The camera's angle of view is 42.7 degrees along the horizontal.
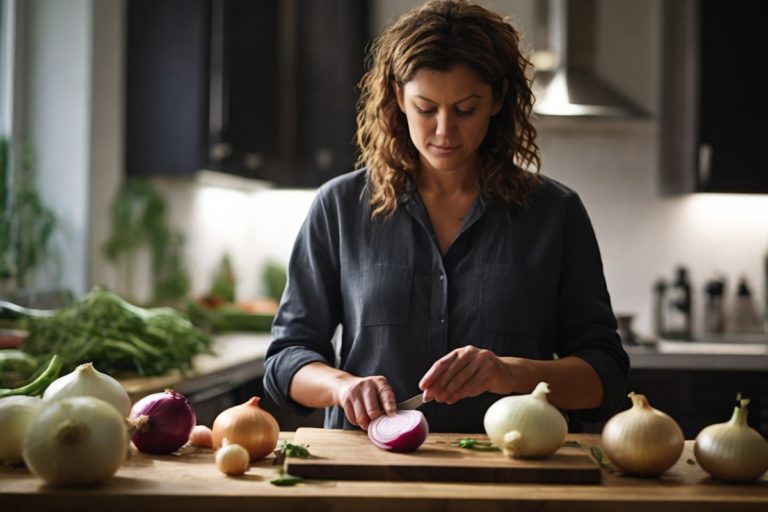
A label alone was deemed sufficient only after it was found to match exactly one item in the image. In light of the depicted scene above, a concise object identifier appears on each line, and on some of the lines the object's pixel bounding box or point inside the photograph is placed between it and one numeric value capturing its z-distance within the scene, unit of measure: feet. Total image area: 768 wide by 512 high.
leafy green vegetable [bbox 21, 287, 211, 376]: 8.92
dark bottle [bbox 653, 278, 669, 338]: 14.87
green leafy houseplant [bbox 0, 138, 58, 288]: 11.19
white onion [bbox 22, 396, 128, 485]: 4.42
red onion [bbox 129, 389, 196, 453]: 5.23
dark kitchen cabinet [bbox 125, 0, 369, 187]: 13.10
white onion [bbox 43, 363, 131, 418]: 5.15
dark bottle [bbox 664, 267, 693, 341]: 14.73
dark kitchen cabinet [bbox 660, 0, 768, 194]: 13.82
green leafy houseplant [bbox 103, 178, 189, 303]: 12.65
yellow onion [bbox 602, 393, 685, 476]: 4.75
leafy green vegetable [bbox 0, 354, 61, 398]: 5.45
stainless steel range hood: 14.52
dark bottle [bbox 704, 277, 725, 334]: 14.62
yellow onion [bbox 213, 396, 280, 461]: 5.12
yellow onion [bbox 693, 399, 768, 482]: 4.69
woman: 5.95
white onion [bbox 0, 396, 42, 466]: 4.87
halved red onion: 4.94
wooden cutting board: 4.66
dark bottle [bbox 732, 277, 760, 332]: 14.61
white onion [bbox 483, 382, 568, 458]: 4.85
